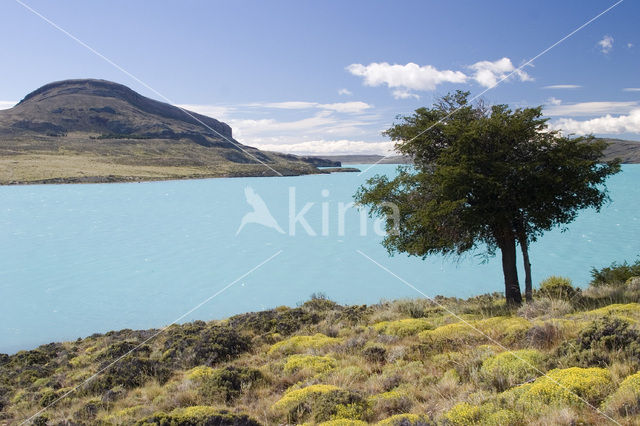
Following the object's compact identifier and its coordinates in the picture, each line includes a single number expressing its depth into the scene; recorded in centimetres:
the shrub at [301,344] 1061
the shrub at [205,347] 1091
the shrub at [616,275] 1609
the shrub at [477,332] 865
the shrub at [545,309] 1041
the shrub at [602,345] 616
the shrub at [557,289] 1350
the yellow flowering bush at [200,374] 846
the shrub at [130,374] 942
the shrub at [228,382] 755
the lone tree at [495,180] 1232
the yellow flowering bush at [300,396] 651
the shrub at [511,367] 614
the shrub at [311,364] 840
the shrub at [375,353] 877
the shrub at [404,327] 1067
